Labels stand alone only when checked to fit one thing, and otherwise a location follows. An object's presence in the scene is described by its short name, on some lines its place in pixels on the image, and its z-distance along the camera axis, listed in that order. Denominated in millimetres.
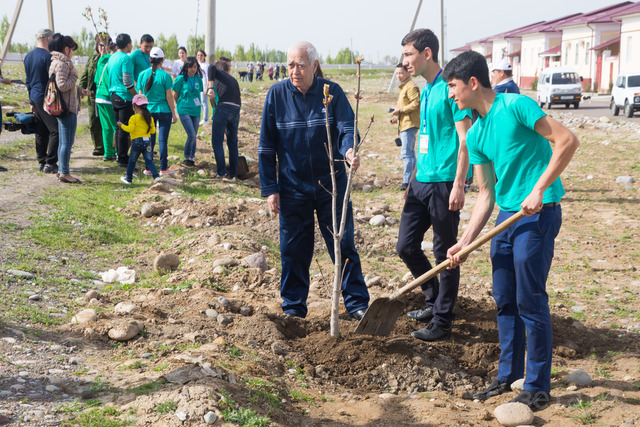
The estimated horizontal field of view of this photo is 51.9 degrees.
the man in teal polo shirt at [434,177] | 4586
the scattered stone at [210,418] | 3113
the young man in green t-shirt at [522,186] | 3402
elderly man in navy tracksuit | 4602
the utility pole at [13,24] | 16106
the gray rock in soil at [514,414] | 3402
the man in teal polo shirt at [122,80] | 9664
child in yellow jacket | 9305
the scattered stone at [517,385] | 3844
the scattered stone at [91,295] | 5328
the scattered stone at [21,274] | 5590
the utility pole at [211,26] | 15047
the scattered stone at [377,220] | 8562
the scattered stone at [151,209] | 8469
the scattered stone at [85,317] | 4621
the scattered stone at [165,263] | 6406
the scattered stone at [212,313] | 4965
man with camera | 9570
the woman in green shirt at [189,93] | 10477
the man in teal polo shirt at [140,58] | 10352
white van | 30016
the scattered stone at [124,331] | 4344
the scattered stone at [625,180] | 11055
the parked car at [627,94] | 23906
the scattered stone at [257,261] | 6320
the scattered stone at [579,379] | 3969
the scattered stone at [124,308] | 4941
